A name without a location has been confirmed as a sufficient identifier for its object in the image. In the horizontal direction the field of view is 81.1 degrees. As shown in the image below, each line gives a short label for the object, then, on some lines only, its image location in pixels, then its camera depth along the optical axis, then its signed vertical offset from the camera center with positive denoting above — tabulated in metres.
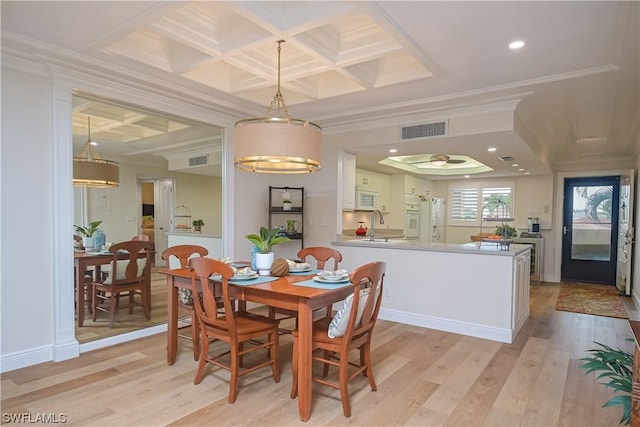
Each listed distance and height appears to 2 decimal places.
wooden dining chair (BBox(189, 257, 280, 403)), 2.49 -0.89
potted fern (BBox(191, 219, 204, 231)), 4.46 -0.25
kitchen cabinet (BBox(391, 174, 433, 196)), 7.35 +0.43
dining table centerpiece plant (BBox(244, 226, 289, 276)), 3.05 -0.39
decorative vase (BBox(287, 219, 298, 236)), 5.10 -0.32
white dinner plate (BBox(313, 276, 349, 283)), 2.69 -0.55
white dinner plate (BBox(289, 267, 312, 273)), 3.18 -0.56
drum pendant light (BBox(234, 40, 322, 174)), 2.63 +0.45
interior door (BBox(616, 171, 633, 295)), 5.77 -0.43
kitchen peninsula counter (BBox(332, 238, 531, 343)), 3.85 -0.88
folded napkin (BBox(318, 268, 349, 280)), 2.73 -0.52
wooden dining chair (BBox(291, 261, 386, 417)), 2.34 -0.84
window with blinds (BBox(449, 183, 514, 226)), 7.75 +0.11
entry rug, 5.07 -1.42
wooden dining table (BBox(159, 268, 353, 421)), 2.33 -0.64
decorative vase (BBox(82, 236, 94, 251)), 3.47 -0.38
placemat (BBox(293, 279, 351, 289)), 2.59 -0.56
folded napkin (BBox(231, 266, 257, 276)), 2.81 -0.52
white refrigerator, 7.75 -0.26
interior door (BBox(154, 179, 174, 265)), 4.12 -0.10
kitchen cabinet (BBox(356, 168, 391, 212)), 6.47 +0.39
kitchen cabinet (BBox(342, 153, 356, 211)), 5.07 +0.33
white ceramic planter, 3.05 -0.48
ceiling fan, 5.57 +0.81
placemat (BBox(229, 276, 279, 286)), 2.65 -0.57
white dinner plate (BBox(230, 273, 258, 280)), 2.76 -0.54
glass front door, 7.09 -0.42
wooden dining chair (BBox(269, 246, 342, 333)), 3.43 -0.48
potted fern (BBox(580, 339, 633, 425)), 1.71 -0.76
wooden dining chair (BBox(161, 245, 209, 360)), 3.24 -0.86
